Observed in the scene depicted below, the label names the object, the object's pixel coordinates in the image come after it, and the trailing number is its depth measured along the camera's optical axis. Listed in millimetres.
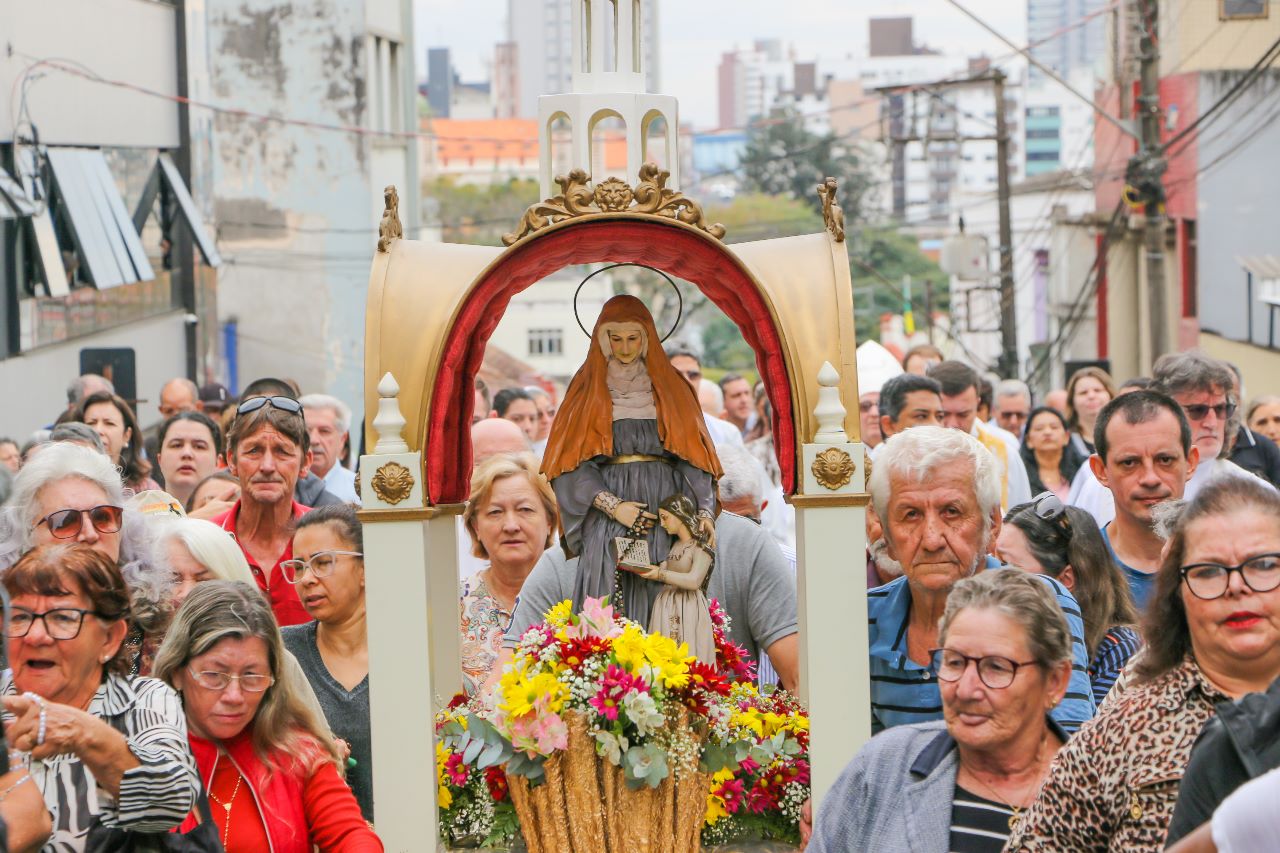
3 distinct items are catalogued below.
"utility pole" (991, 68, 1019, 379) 30172
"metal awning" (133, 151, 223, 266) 26797
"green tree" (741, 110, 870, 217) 79188
